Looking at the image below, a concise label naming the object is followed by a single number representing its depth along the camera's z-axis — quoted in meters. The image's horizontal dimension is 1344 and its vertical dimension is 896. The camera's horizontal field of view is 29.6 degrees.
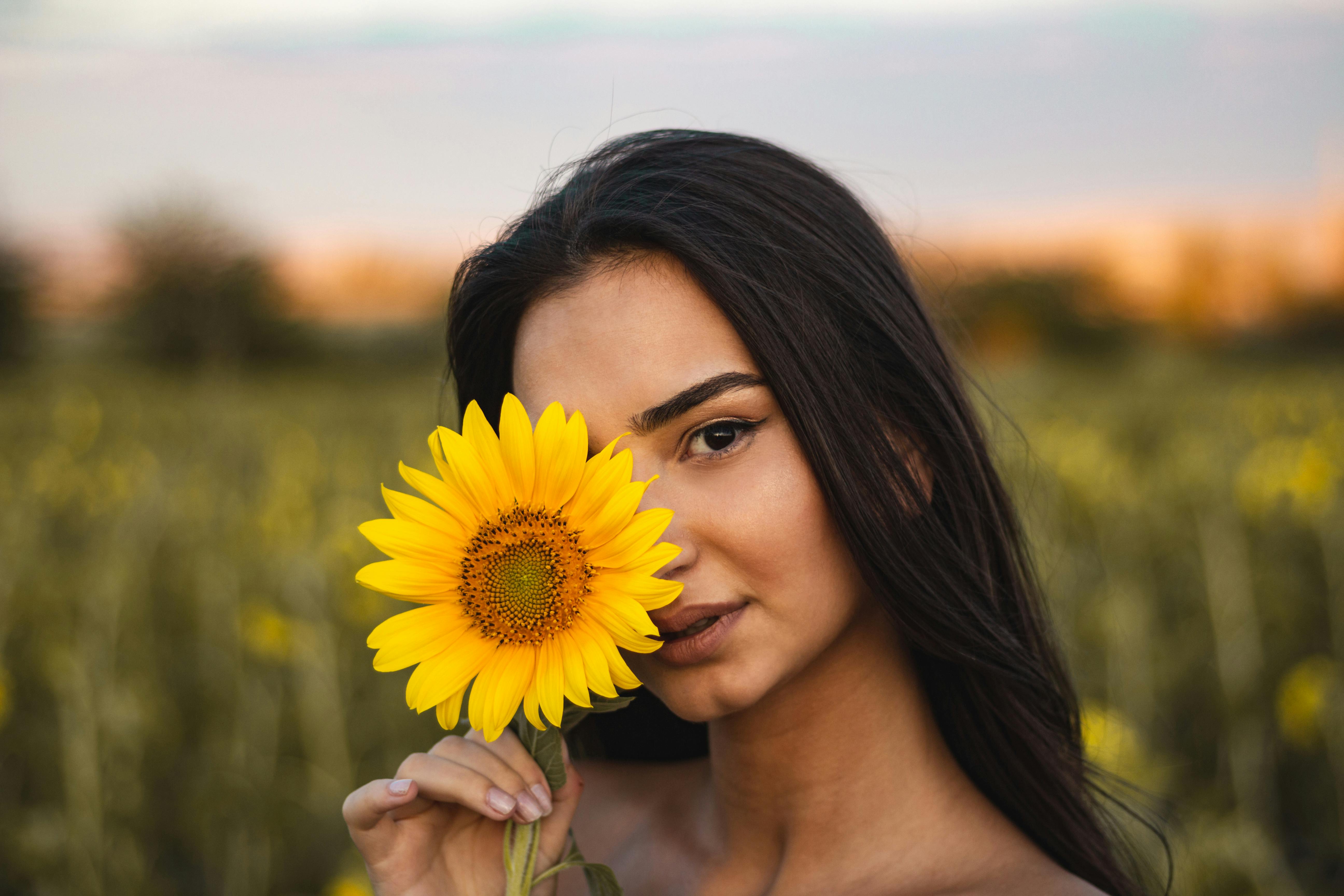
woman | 0.97
